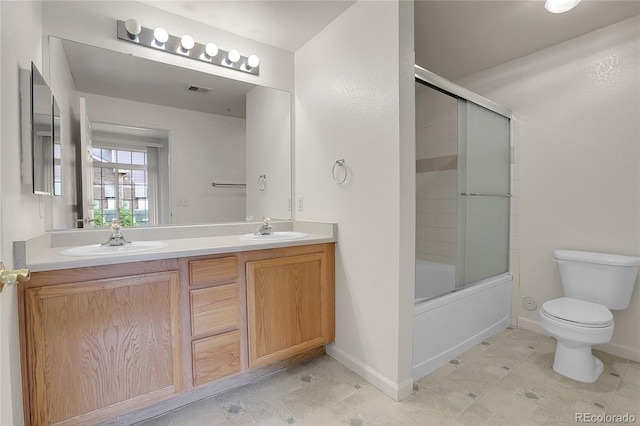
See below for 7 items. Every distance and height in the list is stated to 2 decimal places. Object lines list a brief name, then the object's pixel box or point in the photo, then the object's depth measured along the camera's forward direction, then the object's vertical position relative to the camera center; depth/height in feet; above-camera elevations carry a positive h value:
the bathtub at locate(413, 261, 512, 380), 5.98 -2.60
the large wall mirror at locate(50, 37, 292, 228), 5.62 +1.45
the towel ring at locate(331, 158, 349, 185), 6.33 +0.78
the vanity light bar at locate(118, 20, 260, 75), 5.82 +3.48
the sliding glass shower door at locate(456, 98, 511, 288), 7.36 +0.33
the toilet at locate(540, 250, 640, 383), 5.63 -2.12
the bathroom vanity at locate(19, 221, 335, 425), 3.87 -1.85
